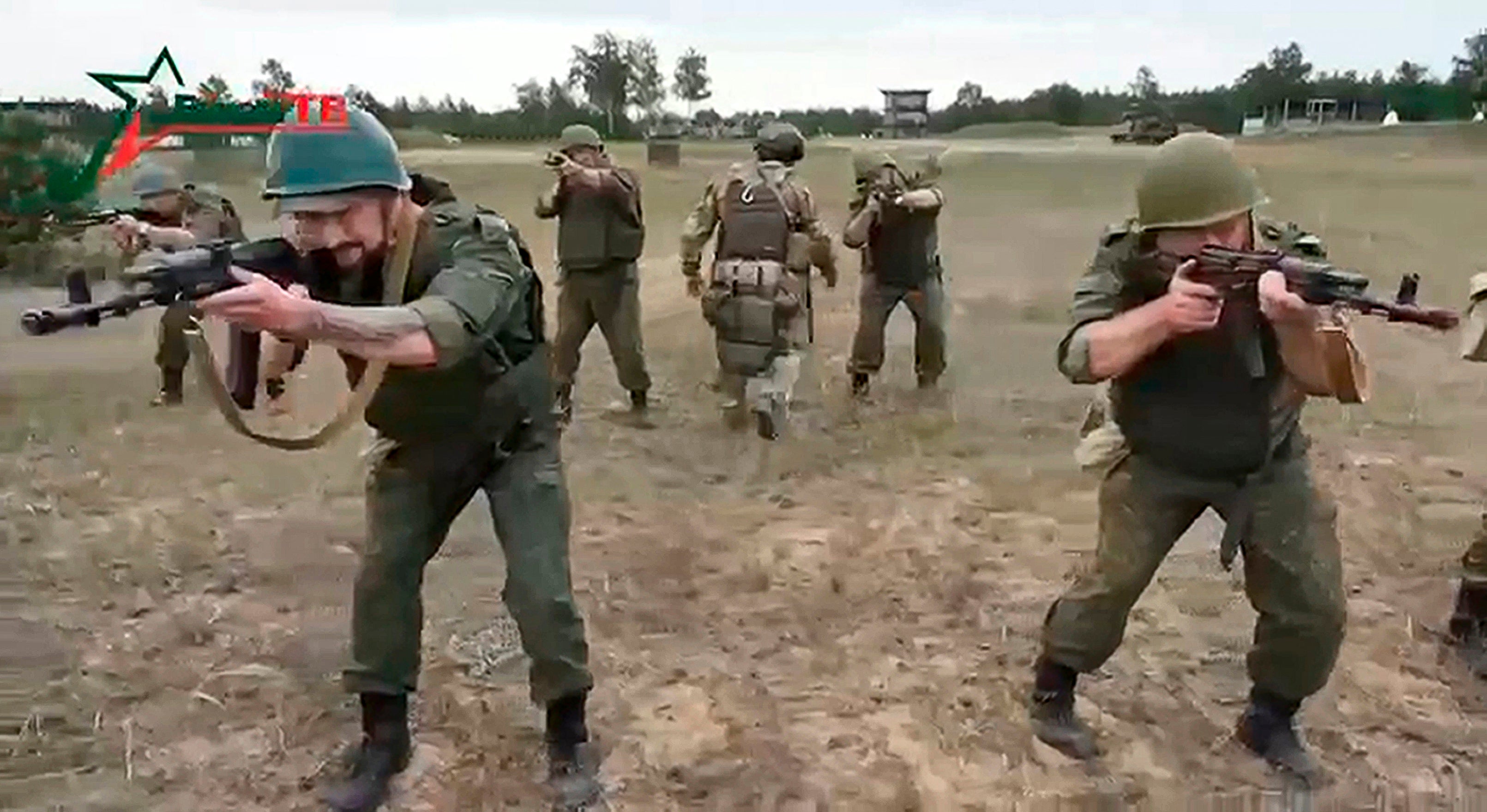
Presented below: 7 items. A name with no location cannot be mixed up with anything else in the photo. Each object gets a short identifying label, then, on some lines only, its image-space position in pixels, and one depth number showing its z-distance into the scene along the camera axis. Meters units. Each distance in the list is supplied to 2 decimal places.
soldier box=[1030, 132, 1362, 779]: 4.09
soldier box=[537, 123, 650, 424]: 9.22
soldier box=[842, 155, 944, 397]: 9.45
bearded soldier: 3.74
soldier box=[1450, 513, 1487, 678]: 5.38
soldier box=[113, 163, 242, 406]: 8.60
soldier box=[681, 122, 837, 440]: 8.52
